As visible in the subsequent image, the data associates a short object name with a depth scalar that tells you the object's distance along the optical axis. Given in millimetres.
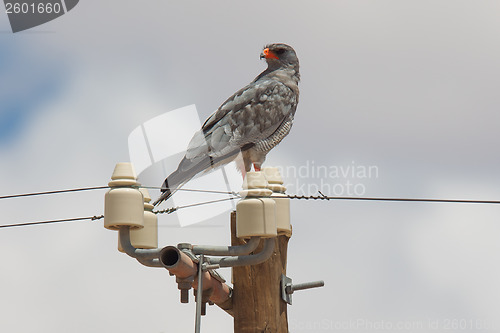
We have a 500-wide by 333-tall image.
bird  17766
